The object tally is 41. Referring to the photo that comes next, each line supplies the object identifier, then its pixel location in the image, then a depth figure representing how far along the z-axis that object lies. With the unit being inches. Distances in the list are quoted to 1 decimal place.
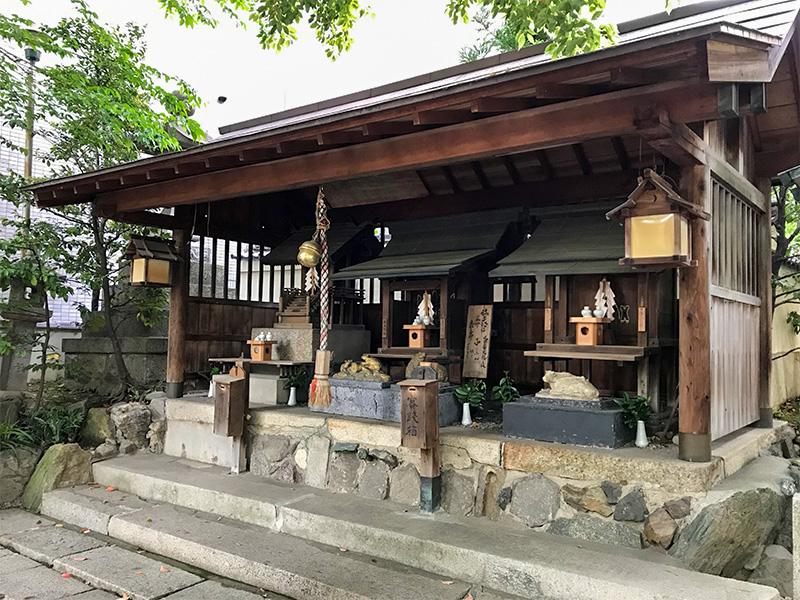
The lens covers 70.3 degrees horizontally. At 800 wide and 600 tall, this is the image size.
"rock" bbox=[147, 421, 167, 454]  312.3
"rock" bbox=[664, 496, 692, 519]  172.6
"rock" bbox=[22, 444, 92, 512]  276.2
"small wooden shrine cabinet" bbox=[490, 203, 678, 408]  229.3
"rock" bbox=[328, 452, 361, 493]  239.8
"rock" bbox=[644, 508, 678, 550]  172.9
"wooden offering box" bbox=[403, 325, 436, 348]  285.3
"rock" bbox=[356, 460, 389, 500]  229.9
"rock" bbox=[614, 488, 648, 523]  179.2
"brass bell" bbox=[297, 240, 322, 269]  248.5
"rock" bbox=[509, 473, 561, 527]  195.2
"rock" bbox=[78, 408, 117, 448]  313.1
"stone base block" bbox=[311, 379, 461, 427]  253.0
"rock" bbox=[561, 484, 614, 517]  185.8
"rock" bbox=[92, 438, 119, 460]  300.7
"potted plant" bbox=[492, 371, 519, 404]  257.6
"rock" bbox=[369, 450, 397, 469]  231.0
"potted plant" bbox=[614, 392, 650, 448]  212.8
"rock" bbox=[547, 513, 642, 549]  179.3
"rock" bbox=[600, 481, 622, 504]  184.4
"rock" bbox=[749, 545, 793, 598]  182.7
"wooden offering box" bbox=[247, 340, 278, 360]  310.8
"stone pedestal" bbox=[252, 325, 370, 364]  313.1
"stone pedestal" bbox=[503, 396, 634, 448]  203.6
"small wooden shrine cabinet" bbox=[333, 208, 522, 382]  281.4
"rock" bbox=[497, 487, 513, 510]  203.9
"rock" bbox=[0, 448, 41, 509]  282.5
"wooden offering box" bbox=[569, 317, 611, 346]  228.7
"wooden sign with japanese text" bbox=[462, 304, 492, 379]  283.0
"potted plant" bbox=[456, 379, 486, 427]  250.8
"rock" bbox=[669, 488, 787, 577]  165.5
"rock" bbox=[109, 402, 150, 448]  312.0
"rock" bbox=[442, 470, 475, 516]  210.4
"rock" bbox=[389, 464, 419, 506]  221.9
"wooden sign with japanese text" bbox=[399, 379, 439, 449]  205.6
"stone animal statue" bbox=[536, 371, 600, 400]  216.5
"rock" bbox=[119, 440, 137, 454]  307.3
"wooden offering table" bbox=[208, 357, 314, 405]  306.2
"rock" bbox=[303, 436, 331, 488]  248.2
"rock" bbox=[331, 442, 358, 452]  240.1
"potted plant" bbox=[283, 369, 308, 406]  301.6
